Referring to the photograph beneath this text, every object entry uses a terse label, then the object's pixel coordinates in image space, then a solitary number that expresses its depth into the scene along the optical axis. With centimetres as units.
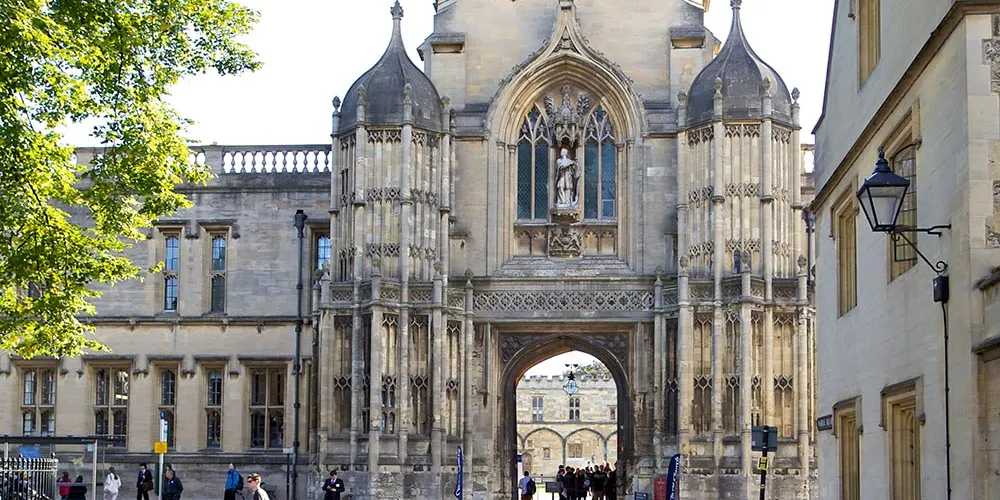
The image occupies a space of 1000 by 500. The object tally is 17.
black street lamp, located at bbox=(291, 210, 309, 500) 3569
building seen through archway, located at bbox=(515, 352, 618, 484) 8744
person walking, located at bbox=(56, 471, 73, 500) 2992
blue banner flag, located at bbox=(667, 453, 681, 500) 2673
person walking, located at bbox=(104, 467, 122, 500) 3284
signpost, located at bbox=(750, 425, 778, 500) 2112
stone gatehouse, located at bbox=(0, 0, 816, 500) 3225
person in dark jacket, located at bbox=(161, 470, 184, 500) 3083
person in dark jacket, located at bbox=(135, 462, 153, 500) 3375
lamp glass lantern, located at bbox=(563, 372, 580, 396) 5606
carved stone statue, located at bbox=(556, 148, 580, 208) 3416
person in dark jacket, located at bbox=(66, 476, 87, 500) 2603
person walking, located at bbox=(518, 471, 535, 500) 3906
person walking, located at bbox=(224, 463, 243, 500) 3175
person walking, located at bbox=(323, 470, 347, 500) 2939
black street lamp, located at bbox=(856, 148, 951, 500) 1218
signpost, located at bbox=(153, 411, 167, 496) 2754
